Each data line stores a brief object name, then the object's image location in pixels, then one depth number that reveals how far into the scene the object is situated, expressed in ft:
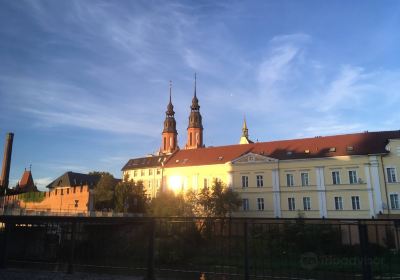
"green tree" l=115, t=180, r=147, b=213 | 164.66
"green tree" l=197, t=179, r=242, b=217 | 136.87
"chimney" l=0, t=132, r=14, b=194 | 207.51
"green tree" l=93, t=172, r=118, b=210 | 171.83
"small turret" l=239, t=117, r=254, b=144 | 263.49
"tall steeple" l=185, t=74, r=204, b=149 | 260.62
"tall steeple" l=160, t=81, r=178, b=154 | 259.02
